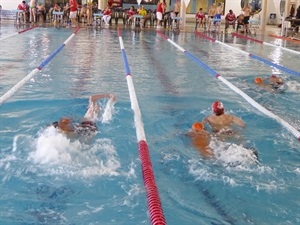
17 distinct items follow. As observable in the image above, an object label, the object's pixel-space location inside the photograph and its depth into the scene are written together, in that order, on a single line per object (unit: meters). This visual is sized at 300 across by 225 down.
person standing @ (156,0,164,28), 21.34
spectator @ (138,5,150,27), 22.03
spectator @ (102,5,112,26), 21.08
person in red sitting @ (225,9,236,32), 20.97
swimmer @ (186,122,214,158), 4.29
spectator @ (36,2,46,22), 21.62
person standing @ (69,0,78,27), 19.70
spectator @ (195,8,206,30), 21.64
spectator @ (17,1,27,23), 20.87
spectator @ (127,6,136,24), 21.78
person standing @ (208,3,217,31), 21.81
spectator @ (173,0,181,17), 21.55
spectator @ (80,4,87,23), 22.14
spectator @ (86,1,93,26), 21.27
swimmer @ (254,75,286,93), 7.35
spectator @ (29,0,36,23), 20.39
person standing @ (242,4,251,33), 19.94
